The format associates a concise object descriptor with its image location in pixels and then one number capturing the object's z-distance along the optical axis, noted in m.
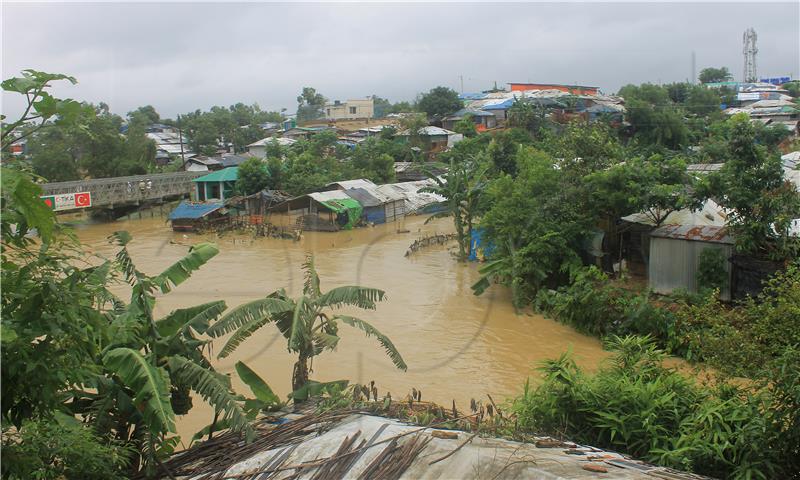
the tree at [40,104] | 3.48
